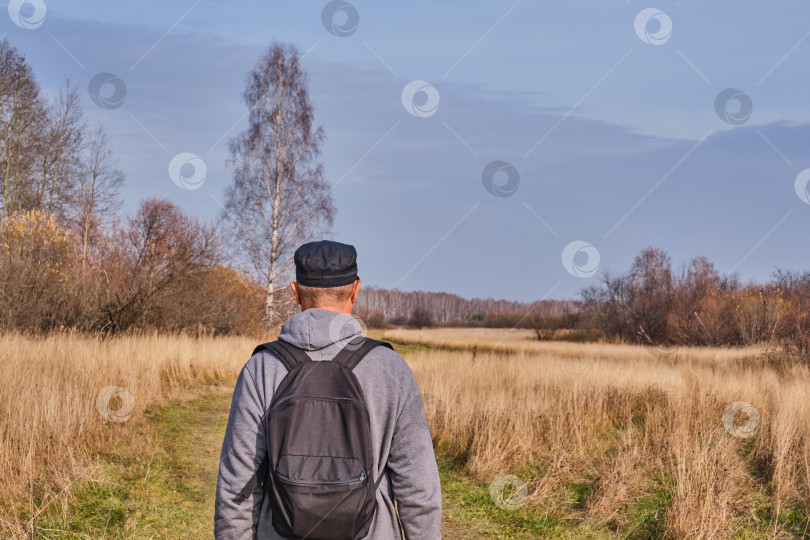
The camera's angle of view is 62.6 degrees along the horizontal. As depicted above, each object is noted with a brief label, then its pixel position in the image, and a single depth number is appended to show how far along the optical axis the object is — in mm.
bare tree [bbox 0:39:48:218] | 25547
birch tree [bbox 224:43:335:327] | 25531
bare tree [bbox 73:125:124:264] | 28844
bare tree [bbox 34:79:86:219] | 28688
